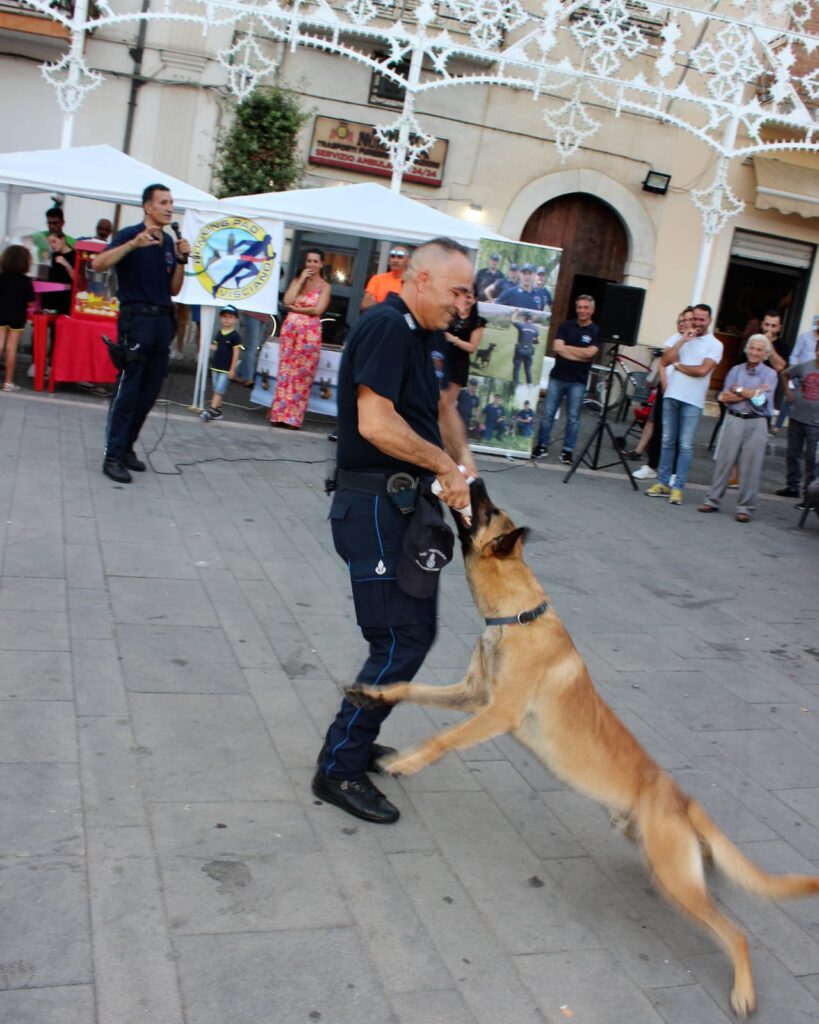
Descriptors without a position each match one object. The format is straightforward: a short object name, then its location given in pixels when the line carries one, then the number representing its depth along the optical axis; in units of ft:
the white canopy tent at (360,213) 34.65
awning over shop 56.70
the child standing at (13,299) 32.14
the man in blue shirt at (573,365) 36.50
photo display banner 35.65
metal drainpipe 53.57
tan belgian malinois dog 10.22
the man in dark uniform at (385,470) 10.81
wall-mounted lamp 57.41
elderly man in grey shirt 31.89
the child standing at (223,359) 35.17
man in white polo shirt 32.76
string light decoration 41.06
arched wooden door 58.44
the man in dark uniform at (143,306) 22.99
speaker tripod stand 33.78
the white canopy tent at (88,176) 32.78
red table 33.47
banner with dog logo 34.09
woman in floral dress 35.47
